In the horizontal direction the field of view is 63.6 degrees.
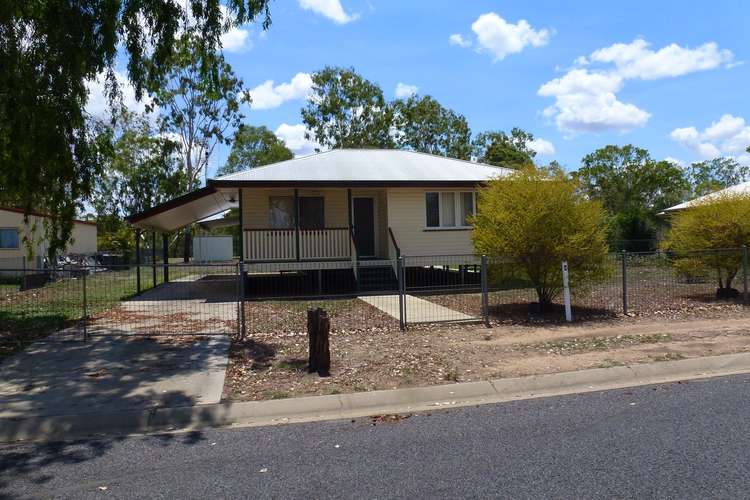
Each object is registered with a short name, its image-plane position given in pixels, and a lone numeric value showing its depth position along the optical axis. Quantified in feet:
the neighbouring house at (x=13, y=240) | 91.99
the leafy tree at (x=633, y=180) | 163.43
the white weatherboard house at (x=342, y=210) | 56.54
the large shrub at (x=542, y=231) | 38.99
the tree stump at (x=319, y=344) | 25.45
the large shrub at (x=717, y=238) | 47.29
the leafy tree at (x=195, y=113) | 121.80
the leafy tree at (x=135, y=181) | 143.13
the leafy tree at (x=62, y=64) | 31.09
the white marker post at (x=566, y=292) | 38.06
